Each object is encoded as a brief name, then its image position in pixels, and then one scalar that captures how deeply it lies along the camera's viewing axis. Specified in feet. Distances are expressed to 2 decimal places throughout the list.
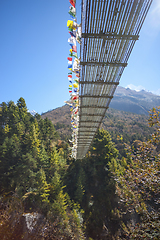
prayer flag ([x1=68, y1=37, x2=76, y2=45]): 10.26
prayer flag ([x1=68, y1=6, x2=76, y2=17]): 9.32
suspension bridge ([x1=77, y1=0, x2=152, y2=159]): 8.80
